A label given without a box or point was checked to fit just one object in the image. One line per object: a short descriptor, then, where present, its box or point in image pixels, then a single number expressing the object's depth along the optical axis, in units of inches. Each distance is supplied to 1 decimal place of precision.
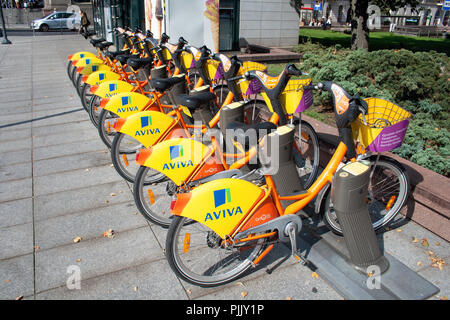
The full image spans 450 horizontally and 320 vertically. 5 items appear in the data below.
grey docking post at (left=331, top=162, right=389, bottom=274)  109.0
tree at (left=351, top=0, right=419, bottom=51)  436.5
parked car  1109.7
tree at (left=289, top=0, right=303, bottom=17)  515.2
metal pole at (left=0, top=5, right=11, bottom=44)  744.0
